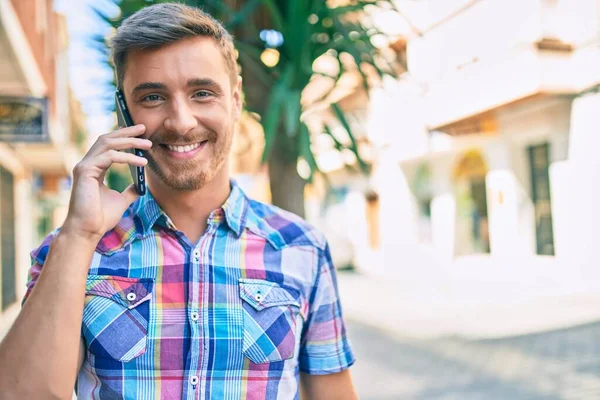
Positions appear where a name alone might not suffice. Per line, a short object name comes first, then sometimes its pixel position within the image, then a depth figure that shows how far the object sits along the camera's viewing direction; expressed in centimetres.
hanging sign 715
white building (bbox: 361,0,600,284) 1151
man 137
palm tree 227
